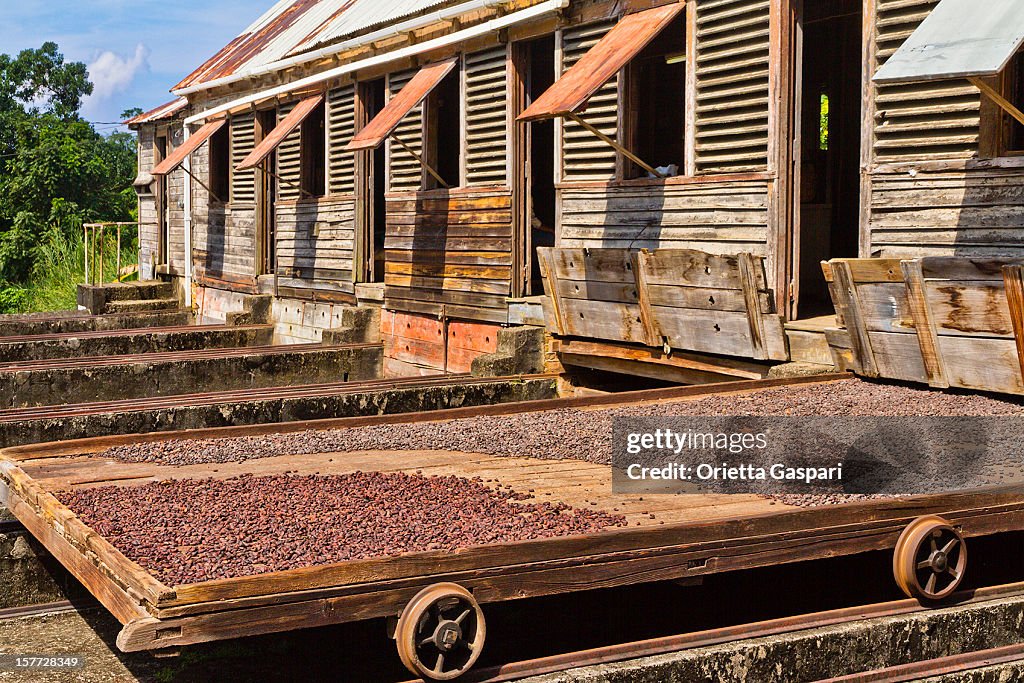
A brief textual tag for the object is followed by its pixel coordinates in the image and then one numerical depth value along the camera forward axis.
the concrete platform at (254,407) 9.76
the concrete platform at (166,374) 12.42
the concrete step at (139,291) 24.95
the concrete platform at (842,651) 5.05
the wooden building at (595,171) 9.10
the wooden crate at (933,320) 7.86
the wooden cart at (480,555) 4.47
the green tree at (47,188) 38.94
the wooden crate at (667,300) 9.98
